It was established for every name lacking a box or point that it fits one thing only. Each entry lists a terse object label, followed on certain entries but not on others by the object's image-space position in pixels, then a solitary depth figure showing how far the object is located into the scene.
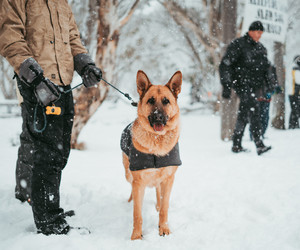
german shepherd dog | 2.09
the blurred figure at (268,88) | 4.38
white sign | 5.75
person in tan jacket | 1.73
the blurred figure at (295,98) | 7.38
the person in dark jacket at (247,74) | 4.28
